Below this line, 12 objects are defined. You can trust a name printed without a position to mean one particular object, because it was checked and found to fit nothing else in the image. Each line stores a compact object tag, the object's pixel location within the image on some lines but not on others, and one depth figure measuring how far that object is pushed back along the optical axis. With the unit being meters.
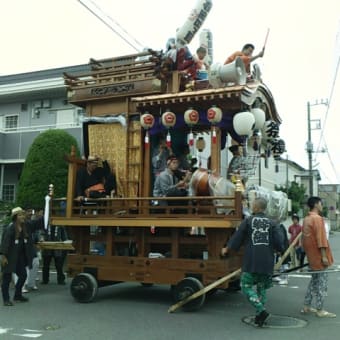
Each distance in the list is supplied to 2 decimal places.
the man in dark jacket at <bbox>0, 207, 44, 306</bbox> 8.02
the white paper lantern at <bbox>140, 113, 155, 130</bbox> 8.27
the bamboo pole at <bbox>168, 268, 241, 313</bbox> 6.97
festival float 7.42
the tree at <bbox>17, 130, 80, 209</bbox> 16.36
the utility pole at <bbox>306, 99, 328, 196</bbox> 31.73
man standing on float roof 8.32
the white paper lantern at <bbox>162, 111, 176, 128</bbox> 8.05
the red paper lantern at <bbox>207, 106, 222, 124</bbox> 7.66
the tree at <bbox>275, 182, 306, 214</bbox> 35.28
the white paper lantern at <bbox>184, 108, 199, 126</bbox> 7.86
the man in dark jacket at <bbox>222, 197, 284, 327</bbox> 6.21
